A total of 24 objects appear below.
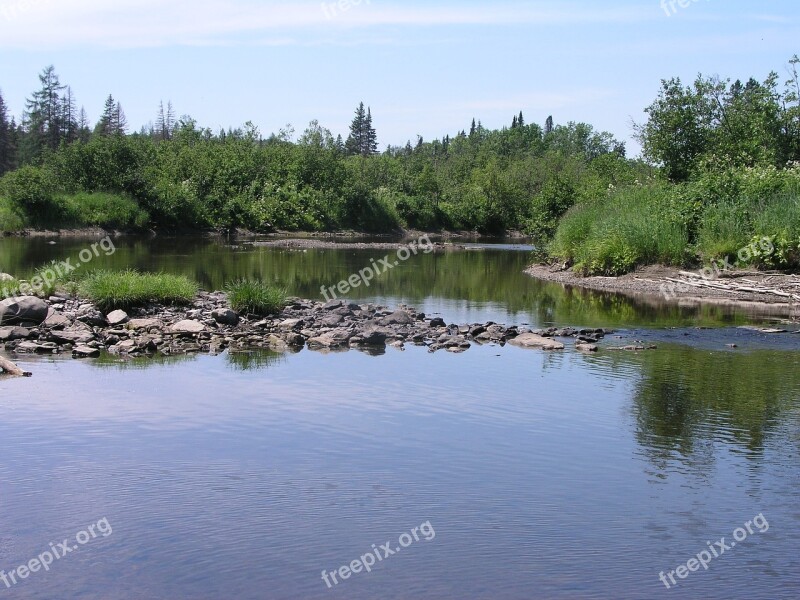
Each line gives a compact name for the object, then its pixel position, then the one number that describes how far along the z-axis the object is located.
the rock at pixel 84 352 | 19.38
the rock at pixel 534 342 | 22.27
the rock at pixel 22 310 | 21.09
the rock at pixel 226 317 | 22.59
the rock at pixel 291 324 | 22.81
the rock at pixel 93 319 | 21.64
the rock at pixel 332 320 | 23.88
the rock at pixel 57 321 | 21.23
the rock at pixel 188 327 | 21.41
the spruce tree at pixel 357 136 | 150.88
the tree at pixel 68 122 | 115.56
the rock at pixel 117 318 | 21.89
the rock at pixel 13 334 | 20.47
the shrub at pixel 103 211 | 68.69
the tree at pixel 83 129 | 121.32
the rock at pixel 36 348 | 19.78
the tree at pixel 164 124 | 164.15
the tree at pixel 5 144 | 106.19
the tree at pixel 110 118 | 125.47
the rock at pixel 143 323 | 21.61
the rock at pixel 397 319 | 24.75
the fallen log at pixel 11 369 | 17.16
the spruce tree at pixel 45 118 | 110.06
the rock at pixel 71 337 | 20.30
